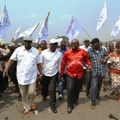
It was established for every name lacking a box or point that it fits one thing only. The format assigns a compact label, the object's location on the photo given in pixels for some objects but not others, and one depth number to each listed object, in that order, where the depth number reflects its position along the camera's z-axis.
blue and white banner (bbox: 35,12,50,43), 5.73
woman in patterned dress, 3.51
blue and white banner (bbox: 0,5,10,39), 5.69
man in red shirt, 3.28
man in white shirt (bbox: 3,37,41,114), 3.13
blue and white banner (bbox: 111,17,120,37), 7.14
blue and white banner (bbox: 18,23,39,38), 5.20
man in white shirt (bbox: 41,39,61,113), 3.32
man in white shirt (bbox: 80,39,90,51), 4.23
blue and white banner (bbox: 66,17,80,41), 5.67
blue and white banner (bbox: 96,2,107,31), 6.30
